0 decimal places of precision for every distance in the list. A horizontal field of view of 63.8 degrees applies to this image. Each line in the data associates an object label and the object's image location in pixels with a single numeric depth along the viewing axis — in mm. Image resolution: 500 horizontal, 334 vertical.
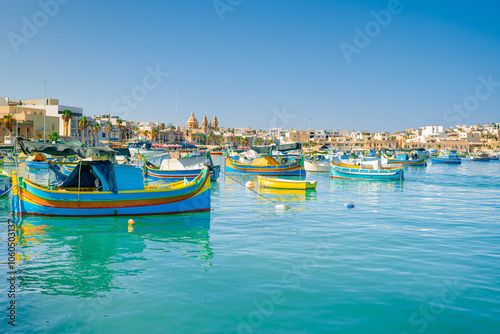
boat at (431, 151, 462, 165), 94125
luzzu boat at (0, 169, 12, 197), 24206
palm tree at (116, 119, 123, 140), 119188
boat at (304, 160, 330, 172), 58438
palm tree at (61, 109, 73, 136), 88625
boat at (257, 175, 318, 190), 31922
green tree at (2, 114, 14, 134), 79812
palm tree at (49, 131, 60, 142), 82862
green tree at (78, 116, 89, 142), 94188
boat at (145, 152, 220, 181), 39500
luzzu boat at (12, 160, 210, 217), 17594
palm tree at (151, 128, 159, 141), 143000
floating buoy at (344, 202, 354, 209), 23741
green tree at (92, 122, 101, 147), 102675
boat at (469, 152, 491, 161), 112375
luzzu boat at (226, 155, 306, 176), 46406
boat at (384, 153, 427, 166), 76462
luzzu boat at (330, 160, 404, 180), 43844
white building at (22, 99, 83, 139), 98069
